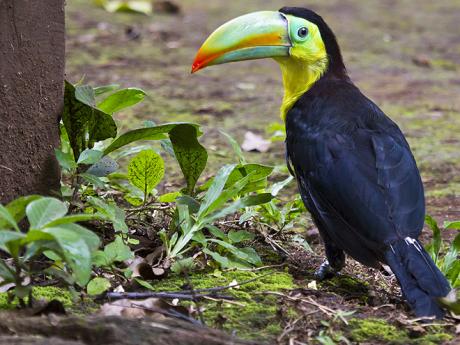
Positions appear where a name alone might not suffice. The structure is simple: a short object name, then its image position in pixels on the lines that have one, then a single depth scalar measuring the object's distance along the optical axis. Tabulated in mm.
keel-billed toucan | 6387
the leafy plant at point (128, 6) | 18422
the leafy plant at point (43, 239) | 4859
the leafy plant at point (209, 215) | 6387
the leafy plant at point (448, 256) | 6691
